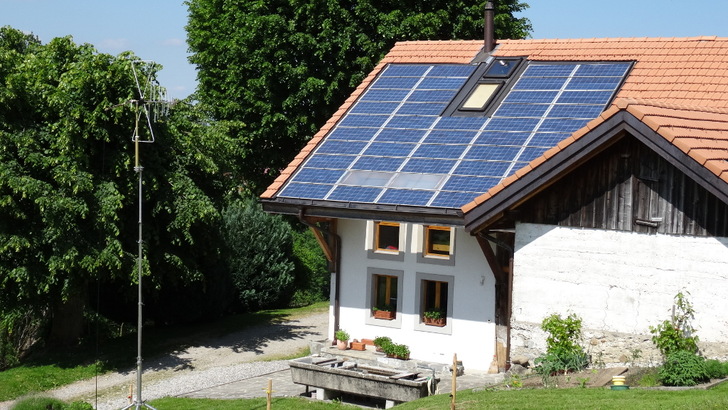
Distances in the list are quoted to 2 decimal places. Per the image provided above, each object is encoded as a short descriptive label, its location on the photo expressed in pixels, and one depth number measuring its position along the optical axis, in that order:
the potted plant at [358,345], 24.59
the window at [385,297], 24.53
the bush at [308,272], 38.97
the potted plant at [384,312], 24.50
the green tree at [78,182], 24.84
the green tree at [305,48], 35.47
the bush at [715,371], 17.56
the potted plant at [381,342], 23.91
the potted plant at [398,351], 23.58
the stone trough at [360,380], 20.38
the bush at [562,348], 19.77
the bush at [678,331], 18.78
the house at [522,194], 18.86
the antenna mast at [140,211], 18.59
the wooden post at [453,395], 16.41
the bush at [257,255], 35.53
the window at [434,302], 23.88
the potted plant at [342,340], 24.69
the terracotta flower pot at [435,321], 23.86
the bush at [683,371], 17.39
